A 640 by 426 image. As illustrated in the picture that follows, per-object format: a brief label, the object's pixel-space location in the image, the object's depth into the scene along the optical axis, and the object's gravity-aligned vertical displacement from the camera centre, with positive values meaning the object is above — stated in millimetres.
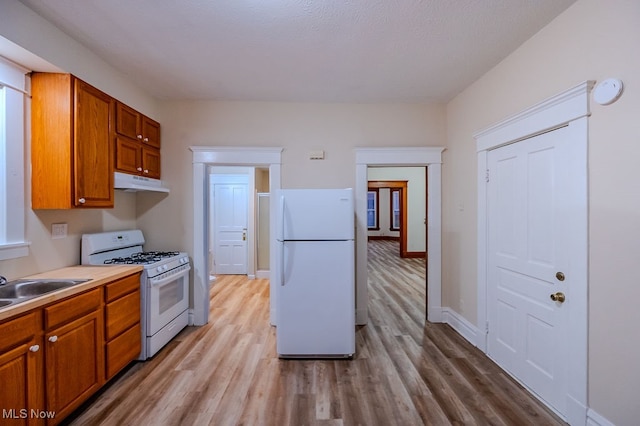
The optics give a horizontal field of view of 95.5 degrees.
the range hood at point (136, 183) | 2695 +293
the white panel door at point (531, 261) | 1975 -397
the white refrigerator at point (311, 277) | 2719 -615
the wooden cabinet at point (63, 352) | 1498 -878
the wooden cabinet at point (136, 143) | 2738 +713
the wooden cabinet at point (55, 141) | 2154 +529
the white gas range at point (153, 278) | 2637 -648
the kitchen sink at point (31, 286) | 1878 -503
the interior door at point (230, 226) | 5969 -299
